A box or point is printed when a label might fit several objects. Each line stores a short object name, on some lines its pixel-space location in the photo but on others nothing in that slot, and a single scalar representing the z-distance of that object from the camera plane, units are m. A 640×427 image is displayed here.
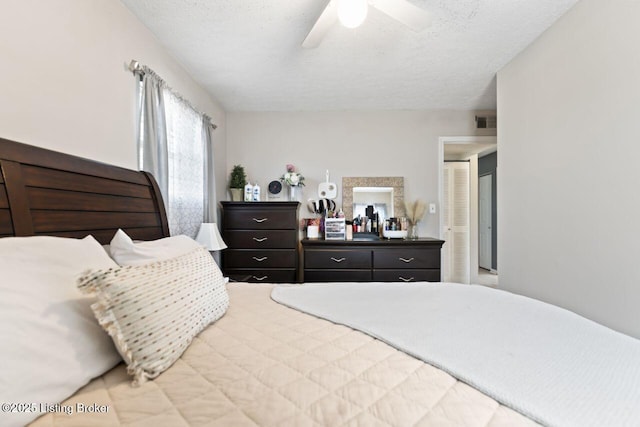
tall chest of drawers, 3.03
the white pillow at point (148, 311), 0.71
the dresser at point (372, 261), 2.99
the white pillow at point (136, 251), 1.12
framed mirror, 3.52
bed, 0.59
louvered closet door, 4.46
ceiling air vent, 3.51
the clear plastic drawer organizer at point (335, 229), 3.23
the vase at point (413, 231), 3.42
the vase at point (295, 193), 3.49
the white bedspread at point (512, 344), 0.63
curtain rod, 1.77
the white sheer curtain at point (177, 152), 1.87
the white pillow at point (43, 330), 0.58
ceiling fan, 1.41
